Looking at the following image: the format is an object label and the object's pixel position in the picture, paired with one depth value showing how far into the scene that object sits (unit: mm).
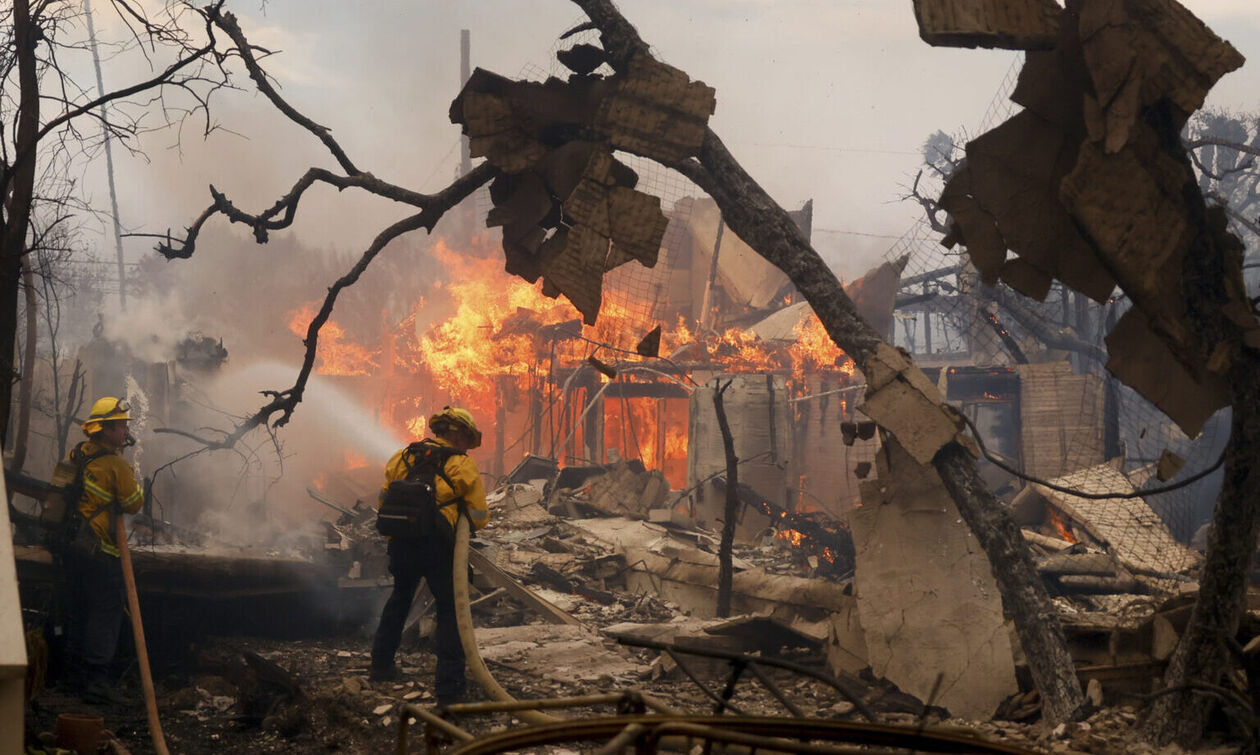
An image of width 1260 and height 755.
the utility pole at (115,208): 30289
